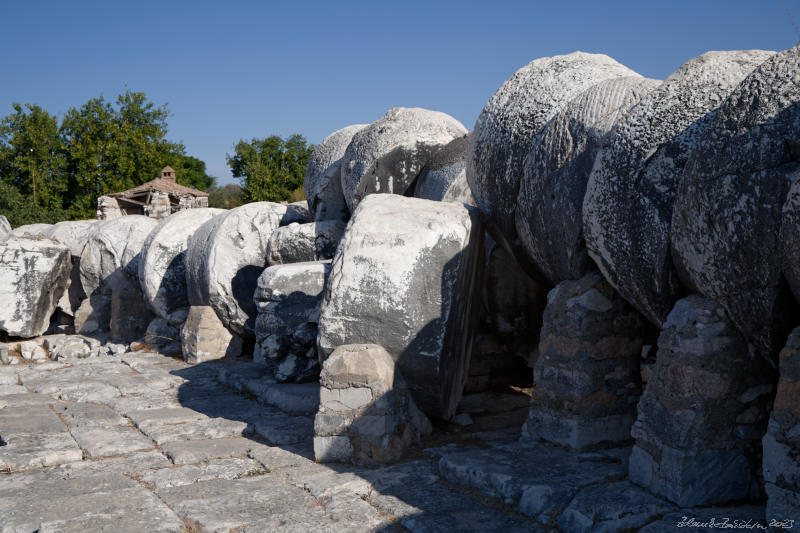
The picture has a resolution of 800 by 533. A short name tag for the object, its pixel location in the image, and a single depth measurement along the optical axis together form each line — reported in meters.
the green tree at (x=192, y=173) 35.69
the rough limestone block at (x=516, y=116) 4.33
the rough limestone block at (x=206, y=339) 7.16
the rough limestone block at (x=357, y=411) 3.68
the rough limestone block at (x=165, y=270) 8.20
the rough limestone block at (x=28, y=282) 8.78
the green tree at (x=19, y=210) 24.09
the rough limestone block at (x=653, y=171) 3.13
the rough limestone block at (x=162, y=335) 8.12
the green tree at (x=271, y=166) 31.64
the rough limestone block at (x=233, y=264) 7.00
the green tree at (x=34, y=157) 28.75
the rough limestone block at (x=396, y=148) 6.41
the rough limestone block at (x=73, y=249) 10.62
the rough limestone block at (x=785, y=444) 2.36
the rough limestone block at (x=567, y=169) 3.71
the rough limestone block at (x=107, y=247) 9.78
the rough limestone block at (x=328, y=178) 7.36
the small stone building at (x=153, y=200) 21.86
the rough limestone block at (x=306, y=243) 6.72
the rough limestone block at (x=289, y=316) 5.49
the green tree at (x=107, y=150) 30.05
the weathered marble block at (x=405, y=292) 3.88
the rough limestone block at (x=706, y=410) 2.79
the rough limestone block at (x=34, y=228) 11.31
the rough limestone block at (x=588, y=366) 3.62
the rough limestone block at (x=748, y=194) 2.45
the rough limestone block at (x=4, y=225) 12.18
